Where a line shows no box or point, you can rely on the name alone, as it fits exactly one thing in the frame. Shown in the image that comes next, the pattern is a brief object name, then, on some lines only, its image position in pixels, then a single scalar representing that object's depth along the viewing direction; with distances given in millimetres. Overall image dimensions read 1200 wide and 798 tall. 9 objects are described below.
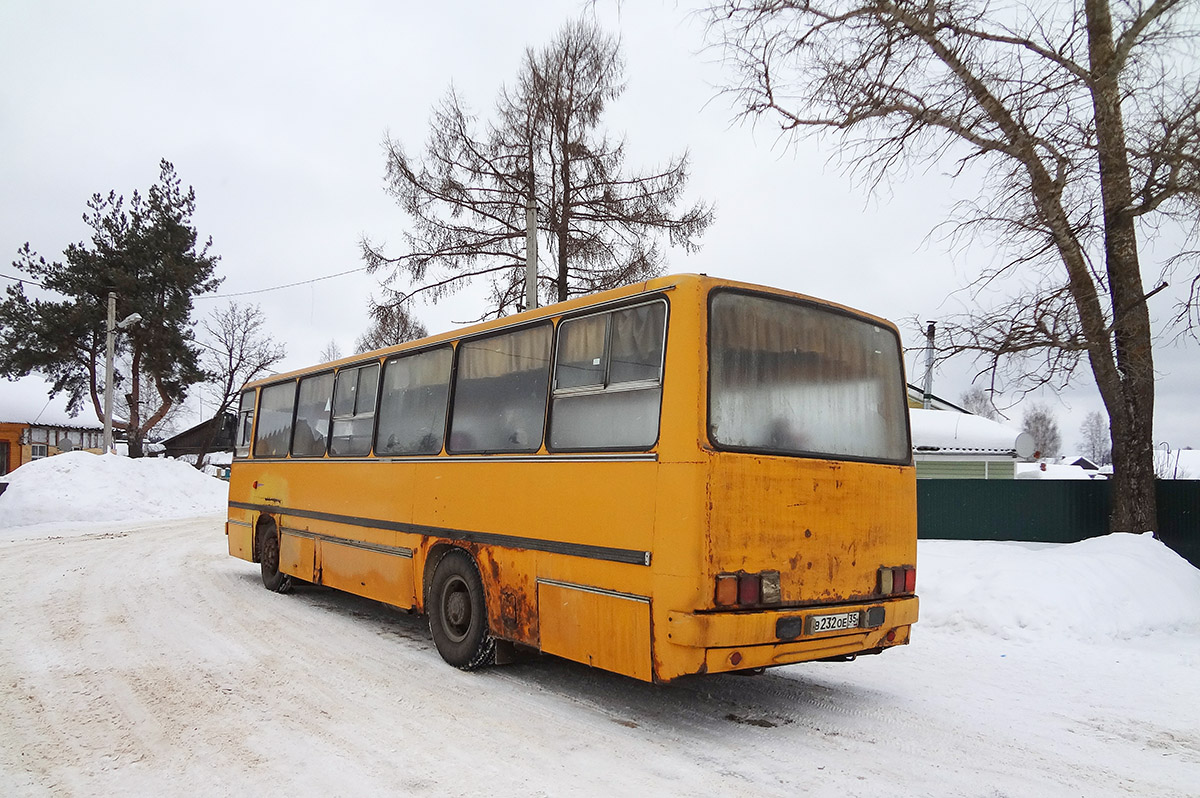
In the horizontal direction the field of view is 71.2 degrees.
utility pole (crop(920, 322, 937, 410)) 11203
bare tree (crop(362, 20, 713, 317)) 17922
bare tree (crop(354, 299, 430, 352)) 18609
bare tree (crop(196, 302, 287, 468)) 53812
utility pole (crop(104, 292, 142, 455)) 29141
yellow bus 5020
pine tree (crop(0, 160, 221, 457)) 35844
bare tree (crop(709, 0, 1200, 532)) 10398
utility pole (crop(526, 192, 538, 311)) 15688
